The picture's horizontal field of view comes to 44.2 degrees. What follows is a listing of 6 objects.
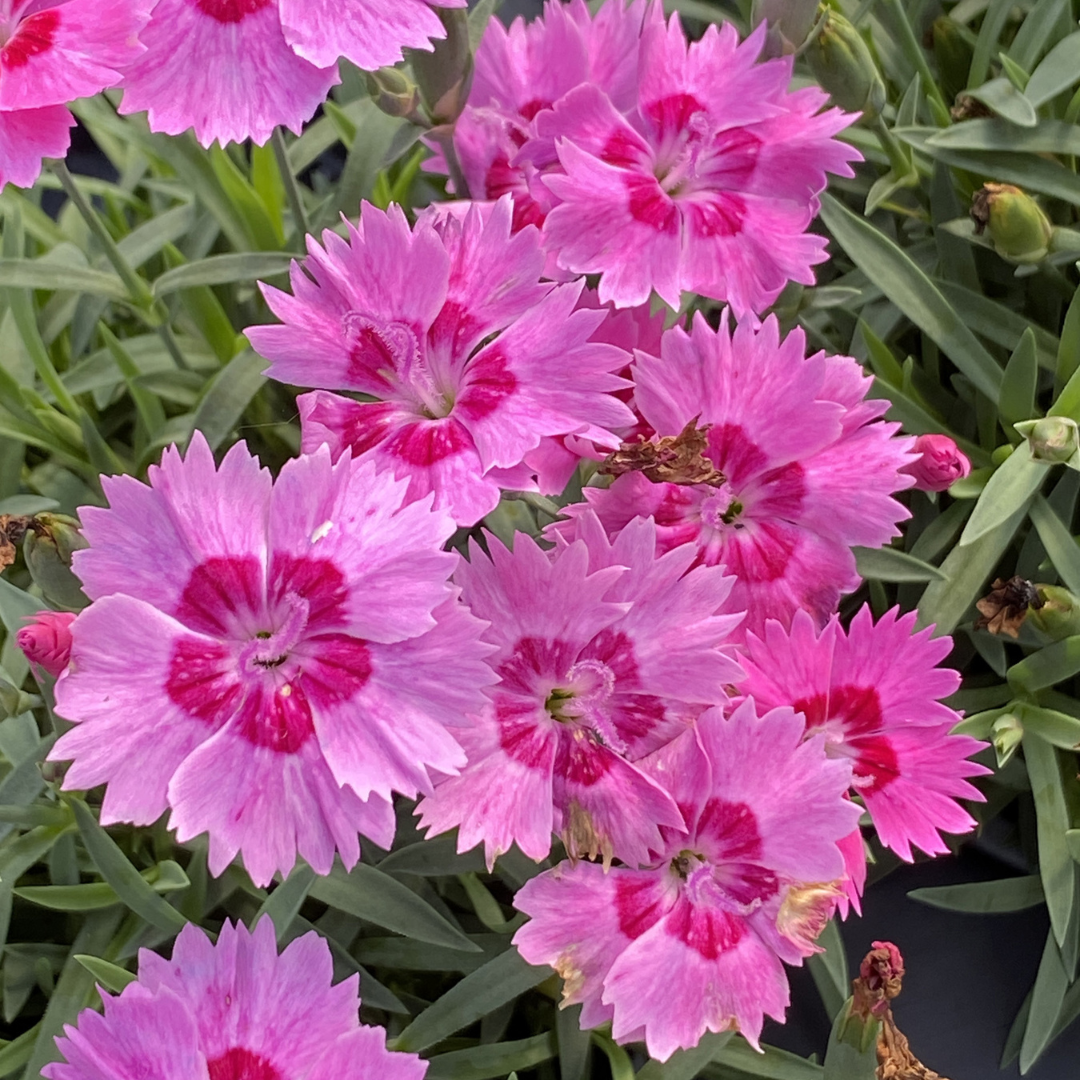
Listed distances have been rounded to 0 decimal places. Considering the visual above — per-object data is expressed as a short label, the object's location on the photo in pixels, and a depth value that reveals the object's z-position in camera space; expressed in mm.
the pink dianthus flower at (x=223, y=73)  139
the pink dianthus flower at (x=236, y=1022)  122
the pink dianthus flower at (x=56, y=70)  138
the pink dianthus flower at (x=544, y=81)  167
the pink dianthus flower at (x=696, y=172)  142
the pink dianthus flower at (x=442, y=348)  130
